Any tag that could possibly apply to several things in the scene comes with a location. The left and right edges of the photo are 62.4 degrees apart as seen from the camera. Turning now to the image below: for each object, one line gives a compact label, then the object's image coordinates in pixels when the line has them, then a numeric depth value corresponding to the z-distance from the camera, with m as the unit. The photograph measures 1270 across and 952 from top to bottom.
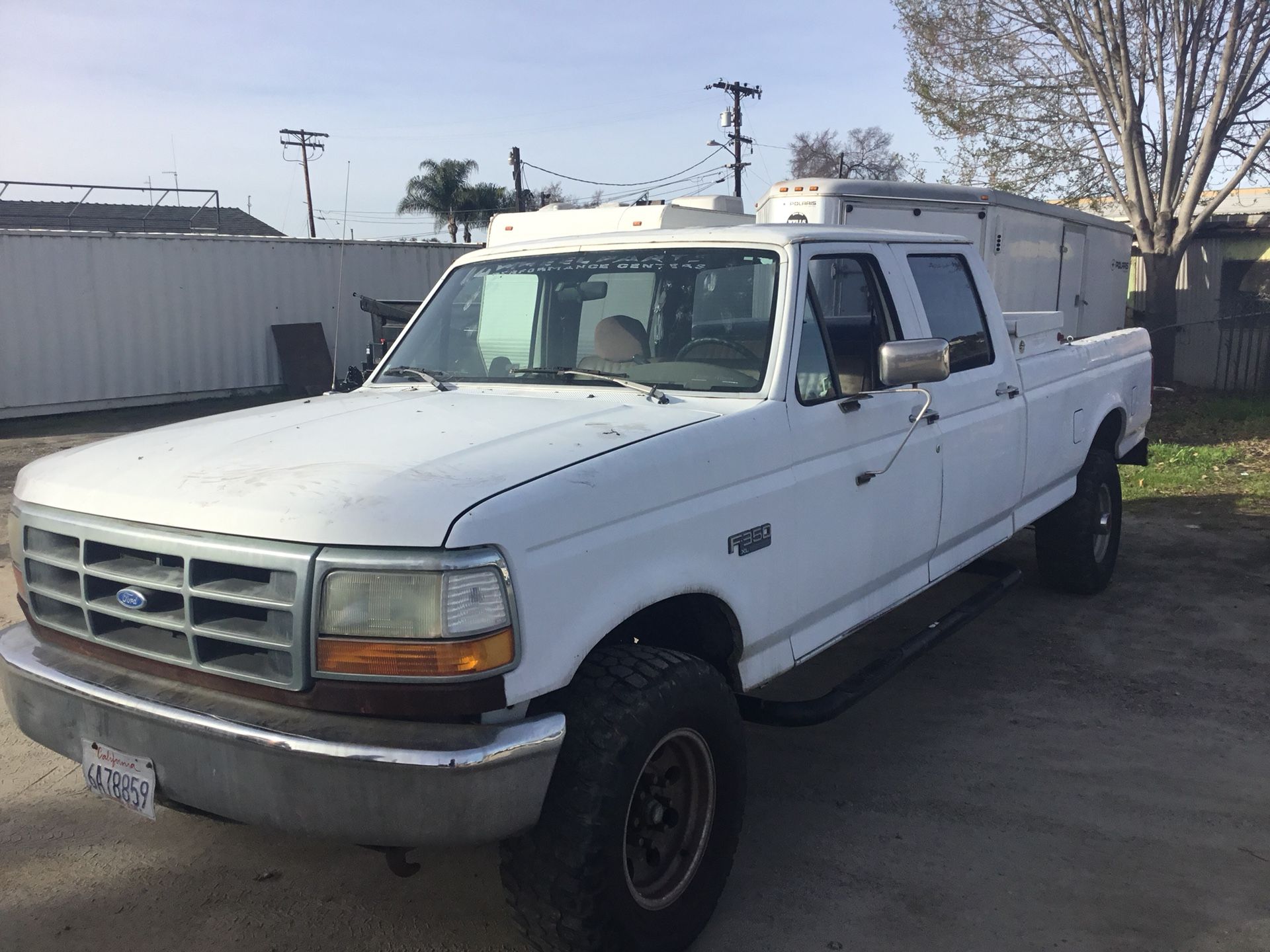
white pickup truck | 2.36
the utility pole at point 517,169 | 40.69
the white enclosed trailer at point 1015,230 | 9.33
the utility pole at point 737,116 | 42.06
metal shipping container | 15.82
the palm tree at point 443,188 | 41.09
